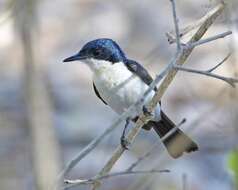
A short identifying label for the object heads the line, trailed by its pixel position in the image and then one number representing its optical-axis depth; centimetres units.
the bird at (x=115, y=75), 870
